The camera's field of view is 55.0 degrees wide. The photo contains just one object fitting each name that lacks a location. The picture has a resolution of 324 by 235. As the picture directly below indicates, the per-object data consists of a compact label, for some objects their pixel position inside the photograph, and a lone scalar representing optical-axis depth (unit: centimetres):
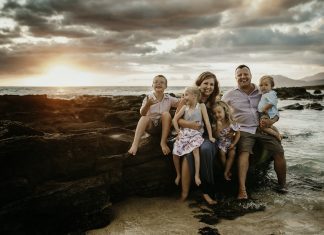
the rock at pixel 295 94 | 4049
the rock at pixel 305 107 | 2589
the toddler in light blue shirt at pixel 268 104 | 650
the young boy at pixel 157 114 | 630
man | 666
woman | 578
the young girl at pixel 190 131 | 581
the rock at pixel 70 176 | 467
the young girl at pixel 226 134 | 620
